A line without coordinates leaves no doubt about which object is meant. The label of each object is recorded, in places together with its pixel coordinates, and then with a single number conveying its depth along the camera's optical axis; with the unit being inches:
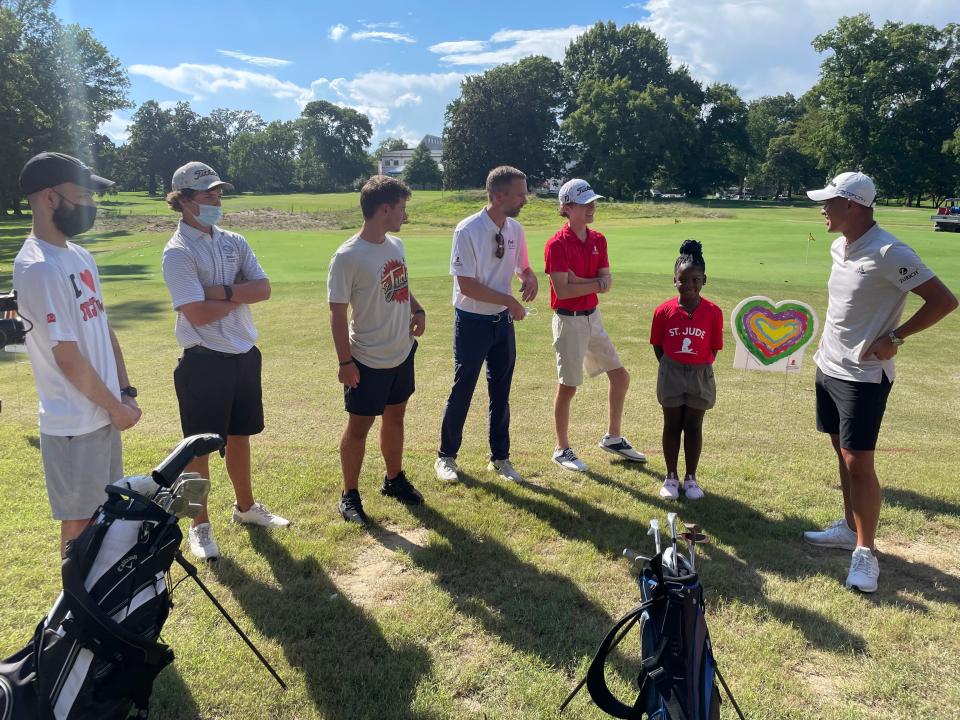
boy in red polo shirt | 207.9
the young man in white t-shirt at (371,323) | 169.2
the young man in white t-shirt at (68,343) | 113.2
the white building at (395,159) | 5037.4
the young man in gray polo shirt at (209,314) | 150.5
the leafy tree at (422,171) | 3612.2
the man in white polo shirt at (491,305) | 197.6
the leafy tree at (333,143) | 4109.7
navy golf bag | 78.5
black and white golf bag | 78.2
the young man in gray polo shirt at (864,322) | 145.9
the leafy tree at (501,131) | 3280.0
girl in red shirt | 190.9
